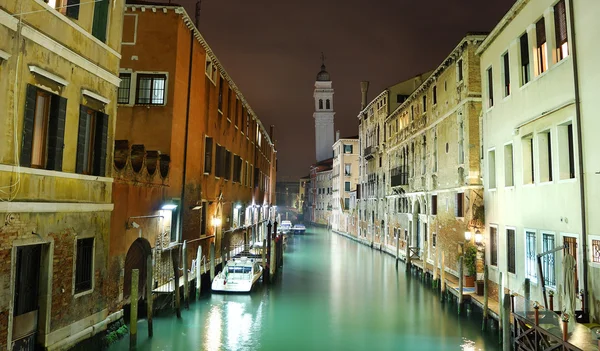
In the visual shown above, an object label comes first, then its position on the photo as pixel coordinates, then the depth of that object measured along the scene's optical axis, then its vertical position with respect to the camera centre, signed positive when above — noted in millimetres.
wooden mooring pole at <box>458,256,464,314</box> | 13234 -2158
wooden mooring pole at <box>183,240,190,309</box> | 12780 -2264
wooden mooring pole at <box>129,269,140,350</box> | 9375 -2394
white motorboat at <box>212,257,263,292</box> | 15664 -2519
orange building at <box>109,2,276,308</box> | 10461 +2183
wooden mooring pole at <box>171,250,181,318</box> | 12156 -2301
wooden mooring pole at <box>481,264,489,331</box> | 11385 -2489
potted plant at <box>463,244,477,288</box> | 14086 -1691
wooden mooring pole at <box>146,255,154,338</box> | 10391 -2027
